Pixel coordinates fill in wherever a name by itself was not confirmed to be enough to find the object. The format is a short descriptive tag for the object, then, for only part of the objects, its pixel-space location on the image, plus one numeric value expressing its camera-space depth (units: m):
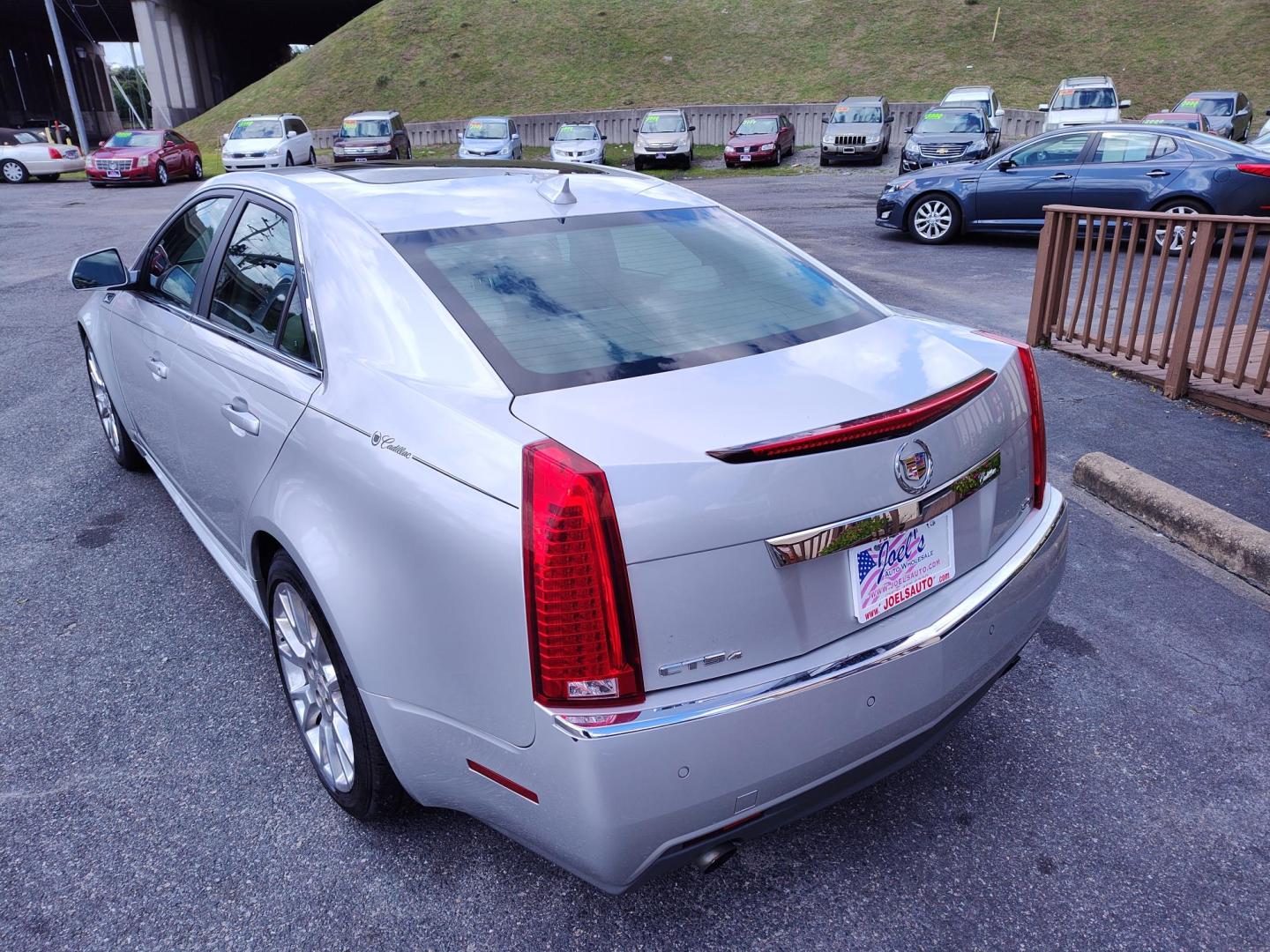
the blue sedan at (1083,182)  11.18
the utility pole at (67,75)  28.73
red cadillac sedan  23.42
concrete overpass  46.41
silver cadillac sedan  1.82
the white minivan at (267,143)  25.30
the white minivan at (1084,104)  23.14
